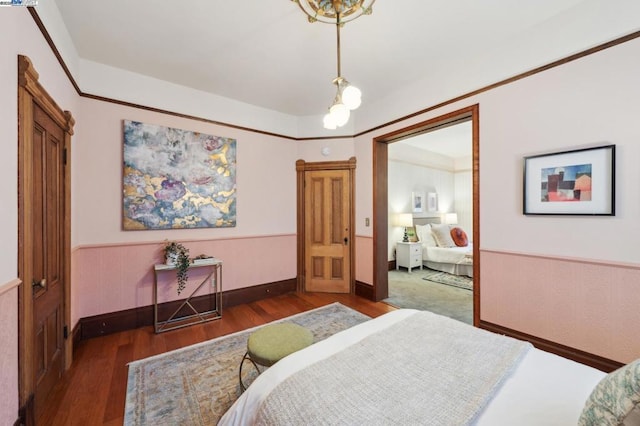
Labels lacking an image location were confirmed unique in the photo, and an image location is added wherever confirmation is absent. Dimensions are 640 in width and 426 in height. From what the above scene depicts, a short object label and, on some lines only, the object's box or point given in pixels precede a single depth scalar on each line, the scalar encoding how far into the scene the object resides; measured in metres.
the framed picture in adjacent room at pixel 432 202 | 6.38
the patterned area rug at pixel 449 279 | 4.54
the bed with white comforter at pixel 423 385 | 0.87
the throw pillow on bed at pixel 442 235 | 5.63
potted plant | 2.88
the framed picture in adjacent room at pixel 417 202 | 6.07
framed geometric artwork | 1.86
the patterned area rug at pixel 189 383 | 1.66
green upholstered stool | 1.64
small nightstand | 5.44
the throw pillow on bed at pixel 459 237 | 5.69
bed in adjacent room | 5.10
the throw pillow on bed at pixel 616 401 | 0.69
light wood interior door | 4.04
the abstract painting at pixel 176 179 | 2.83
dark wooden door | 1.64
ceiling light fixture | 1.72
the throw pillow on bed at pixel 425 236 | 5.80
